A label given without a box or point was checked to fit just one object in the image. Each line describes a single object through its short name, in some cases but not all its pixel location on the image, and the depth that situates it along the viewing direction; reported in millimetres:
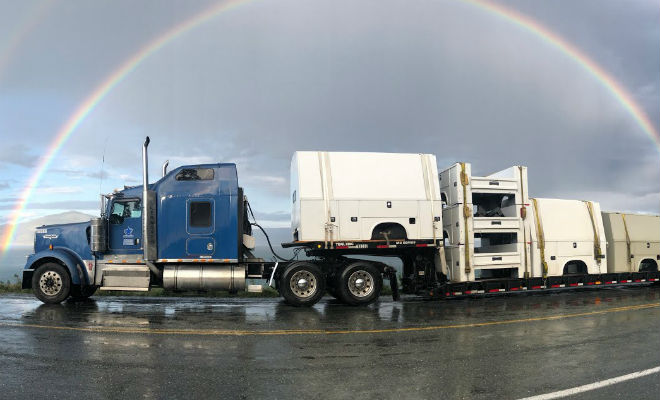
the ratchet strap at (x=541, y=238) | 14758
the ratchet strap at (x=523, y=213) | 14430
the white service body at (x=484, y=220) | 13758
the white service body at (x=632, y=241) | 16266
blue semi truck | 12703
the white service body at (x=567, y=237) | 14844
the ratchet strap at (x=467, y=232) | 13719
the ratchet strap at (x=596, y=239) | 15625
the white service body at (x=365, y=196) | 12898
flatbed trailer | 12805
